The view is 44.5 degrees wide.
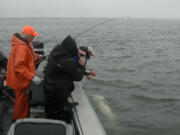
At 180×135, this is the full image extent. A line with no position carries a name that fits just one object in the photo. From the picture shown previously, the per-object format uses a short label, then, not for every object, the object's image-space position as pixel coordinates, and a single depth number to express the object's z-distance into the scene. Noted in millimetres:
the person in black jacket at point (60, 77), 3154
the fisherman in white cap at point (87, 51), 4715
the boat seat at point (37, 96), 3428
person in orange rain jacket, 3461
